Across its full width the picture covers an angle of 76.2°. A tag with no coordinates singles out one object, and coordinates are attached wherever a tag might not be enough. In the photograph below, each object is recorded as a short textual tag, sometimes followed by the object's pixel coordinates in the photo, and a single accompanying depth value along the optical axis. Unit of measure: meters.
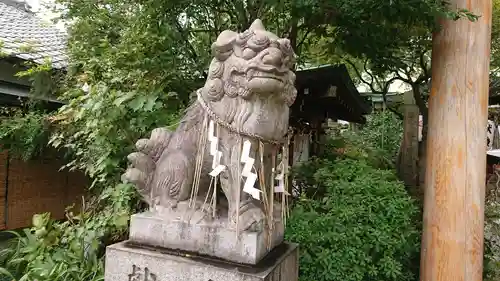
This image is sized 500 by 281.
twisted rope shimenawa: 1.85
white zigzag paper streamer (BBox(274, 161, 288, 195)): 2.16
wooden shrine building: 5.36
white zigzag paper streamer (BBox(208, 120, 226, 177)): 1.91
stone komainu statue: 1.82
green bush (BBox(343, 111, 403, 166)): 7.55
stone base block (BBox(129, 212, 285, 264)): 1.87
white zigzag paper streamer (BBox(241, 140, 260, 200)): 1.83
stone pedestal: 1.80
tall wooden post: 2.81
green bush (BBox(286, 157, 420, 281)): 3.01
